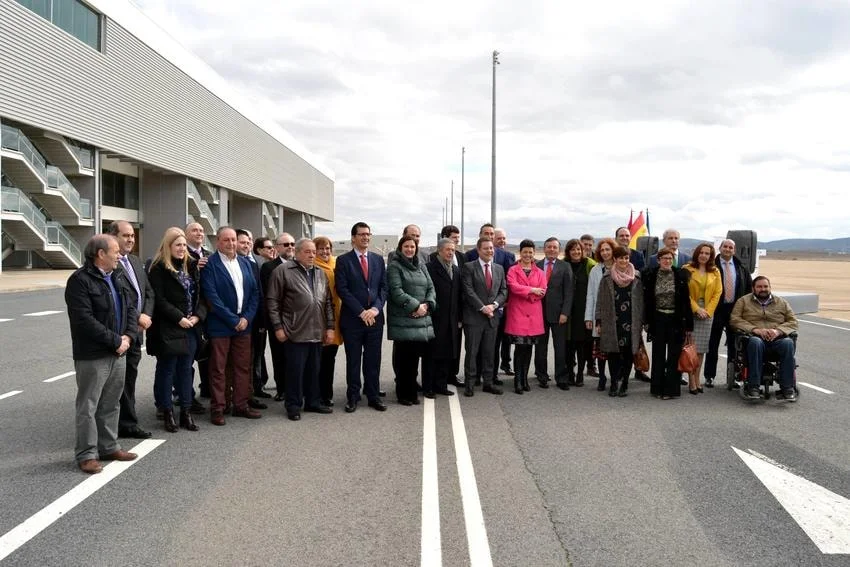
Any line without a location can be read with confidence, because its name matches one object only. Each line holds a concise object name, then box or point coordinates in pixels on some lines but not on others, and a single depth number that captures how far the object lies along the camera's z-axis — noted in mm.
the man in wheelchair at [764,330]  7590
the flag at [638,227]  15484
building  30219
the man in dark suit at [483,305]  8195
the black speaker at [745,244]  14734
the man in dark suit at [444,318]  8016
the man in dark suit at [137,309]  5789
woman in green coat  7465
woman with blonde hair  6211
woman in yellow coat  8250
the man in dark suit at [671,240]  8604
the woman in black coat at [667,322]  7996
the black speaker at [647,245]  14184
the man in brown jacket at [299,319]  6879
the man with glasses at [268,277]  7715
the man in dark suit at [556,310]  8653
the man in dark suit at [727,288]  8664
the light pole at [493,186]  28078
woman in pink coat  8359
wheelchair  7727
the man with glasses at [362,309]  7250
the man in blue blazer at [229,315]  6531
